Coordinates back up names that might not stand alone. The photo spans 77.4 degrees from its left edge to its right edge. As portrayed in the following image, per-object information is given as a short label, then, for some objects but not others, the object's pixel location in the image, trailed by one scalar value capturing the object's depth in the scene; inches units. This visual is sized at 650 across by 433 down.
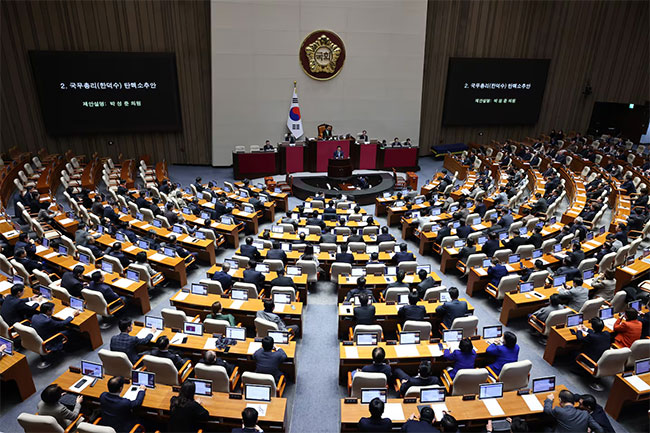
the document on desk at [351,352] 253.1
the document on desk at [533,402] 210.2
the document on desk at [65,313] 284.7
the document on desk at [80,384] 219.6
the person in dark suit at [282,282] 335.0
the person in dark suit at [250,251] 391.3
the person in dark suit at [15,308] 282.8
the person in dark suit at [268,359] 240.1
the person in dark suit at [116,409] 200.8
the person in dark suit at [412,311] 292.2
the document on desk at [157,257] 384.5
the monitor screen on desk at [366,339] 263.4
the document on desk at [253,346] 255.3
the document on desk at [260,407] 207.9
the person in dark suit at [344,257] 386.0
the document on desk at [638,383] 221.8
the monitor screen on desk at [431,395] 213.3
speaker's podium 732.0
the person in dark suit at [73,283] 315.3
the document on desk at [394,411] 203.3
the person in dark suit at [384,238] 439.8
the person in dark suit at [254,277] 341.1
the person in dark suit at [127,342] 252.5
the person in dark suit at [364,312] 288.5
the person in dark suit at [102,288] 312.3
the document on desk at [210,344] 257.9
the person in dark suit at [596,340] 255.0
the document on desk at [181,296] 315.6
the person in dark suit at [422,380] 223.1
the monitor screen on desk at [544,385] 219.0
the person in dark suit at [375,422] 189.9
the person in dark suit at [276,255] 383.2
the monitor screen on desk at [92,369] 230.1
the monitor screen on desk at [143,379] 222.4
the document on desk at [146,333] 264.2
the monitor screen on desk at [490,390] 217.2
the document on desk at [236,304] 305.0
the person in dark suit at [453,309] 291.9
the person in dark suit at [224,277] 340.5
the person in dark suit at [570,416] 191.6
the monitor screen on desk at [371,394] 214.7
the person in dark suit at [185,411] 193.6
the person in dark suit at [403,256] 390.0
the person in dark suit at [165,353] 236.7
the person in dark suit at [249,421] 183.3
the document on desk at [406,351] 253.0
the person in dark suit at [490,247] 402.6
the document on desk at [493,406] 209.2
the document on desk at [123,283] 329.6
